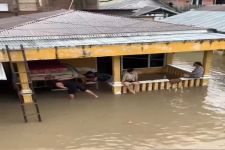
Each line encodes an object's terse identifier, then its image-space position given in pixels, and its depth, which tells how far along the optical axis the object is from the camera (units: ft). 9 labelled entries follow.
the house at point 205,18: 63.24
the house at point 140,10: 84.89
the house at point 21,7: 66.95
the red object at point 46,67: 38.68
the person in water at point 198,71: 42.73
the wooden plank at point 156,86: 41.55
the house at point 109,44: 34.14
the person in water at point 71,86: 38.22
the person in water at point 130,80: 40.01
